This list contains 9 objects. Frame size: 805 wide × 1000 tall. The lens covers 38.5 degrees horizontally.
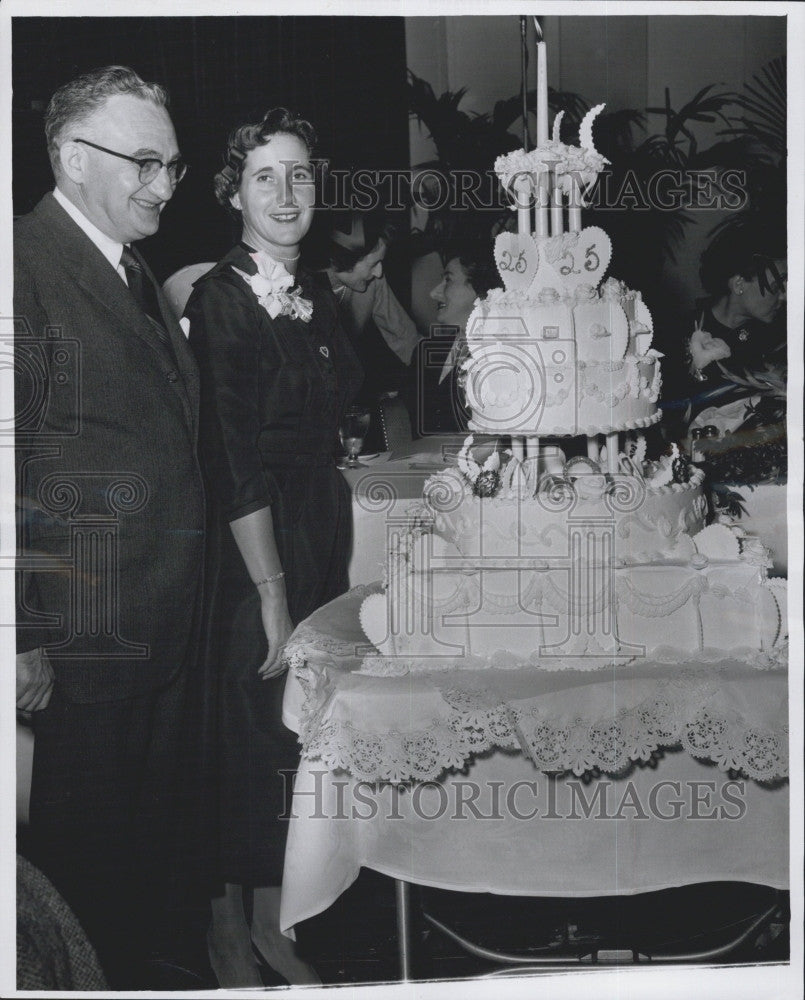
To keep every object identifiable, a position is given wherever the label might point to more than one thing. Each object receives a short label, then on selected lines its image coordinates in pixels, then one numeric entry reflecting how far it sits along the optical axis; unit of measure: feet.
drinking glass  8.77
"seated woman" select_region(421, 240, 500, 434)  8.71
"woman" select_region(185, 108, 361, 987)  8.62
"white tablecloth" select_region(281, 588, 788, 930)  7.93
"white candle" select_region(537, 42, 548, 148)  8.61
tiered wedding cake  7.93
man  8.50
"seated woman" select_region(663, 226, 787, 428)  8.96
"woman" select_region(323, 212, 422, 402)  8.71
